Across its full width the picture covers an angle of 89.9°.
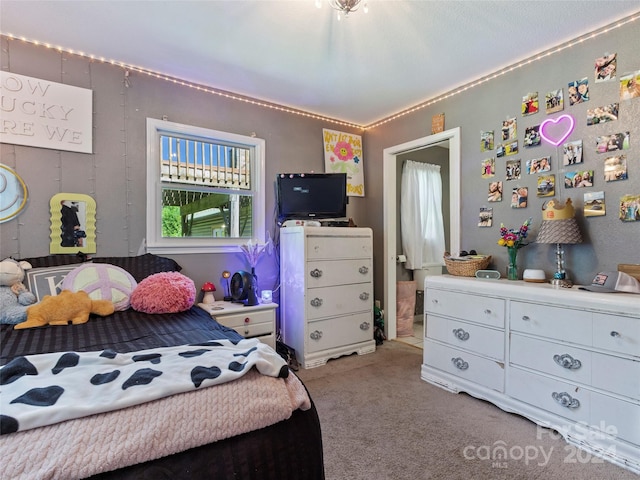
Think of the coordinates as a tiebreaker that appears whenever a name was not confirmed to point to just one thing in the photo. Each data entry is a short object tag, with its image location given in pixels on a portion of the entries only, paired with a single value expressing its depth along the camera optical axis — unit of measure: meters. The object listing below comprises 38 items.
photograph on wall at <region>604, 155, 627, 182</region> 1.94
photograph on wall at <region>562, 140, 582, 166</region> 2.12
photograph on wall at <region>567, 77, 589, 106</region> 2.10
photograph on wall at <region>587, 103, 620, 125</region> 1.98
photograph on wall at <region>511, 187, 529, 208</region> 2.39
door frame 3.52
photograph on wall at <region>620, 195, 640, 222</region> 1.88
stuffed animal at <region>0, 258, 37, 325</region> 1.79
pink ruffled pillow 2.06
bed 0.69
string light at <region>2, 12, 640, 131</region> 2.09
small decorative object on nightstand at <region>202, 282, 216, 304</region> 2.70
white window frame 2.60
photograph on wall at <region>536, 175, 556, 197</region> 2.24
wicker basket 2.50
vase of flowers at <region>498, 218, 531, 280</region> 2.31
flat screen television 3.12
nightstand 2.48
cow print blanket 0.77
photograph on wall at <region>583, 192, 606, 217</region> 2.01
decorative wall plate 2.10
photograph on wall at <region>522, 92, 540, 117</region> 2.34
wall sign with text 2.12
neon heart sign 2.17
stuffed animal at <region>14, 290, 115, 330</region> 1.77
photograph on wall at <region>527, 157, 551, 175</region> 2.27
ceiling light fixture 1.63
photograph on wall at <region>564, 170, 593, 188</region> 2.07
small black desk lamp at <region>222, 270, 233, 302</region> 2.83
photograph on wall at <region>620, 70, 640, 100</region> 1.89
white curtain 4.11
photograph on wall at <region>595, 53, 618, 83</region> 1.98
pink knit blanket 0.67
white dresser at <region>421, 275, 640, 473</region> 1.58
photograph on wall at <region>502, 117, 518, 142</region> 2.46
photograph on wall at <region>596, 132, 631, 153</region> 1.94
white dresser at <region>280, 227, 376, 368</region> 2.76
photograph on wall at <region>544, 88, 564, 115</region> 2.21
